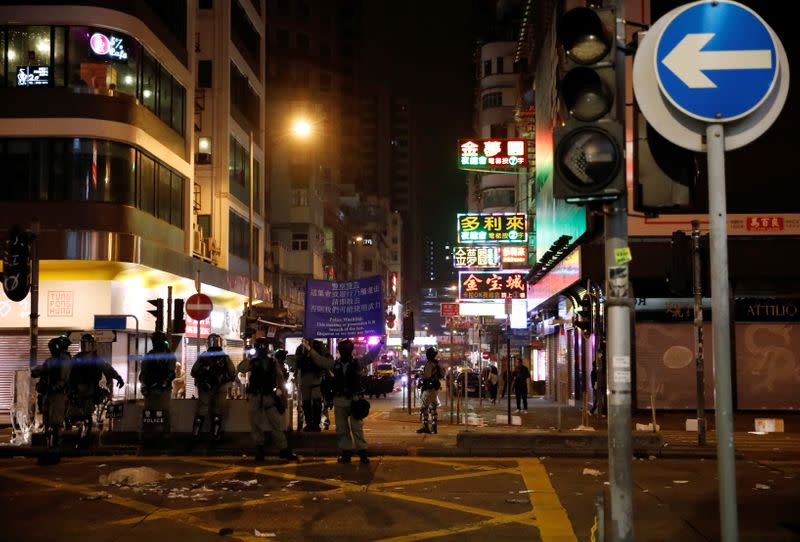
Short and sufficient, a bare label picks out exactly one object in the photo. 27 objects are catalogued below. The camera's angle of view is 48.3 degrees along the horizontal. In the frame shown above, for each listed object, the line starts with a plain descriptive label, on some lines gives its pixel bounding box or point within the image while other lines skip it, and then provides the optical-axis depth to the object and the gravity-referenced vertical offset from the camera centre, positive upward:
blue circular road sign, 4.67 +1.51
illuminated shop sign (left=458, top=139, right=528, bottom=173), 36.22 +8.06
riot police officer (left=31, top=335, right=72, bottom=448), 15.73 -0.61
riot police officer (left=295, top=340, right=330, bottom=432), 17.91 -0.76
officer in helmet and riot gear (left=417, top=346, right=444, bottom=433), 19.47 -0.94
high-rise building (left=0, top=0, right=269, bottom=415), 26.59 +5.85
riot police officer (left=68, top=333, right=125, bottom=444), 16.14 -0.55
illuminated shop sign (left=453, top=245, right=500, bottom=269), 39.28 +4.07
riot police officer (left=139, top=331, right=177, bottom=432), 16.73 -0.61
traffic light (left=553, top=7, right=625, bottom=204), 5.61 +1.46
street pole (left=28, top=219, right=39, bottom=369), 18.12 +1.20
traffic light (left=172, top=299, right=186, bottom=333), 20.53 +0.69
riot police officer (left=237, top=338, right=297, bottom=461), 15.09 -0.84
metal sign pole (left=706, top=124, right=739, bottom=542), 4.43 +0.09
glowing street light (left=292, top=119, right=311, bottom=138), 29.31 +7.33
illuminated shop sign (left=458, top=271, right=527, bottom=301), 36.62 +2.63
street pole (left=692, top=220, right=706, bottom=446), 17.15 +0.36
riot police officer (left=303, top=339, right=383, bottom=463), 14.41 -0.83
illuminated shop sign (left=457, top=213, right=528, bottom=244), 37.62 +5.18
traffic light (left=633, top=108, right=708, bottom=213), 5.39 +1.05
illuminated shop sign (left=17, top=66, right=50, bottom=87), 27.00 +8.28
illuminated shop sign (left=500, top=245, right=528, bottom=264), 39.62 +4.17
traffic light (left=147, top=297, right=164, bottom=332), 19.54 +0.84
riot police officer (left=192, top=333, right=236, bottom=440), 16.34 -0.57
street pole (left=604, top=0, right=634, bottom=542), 5.50 -0.15
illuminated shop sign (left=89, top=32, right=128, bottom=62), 27.20 +9.33
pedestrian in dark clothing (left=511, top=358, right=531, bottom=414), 29.88 -1.12
